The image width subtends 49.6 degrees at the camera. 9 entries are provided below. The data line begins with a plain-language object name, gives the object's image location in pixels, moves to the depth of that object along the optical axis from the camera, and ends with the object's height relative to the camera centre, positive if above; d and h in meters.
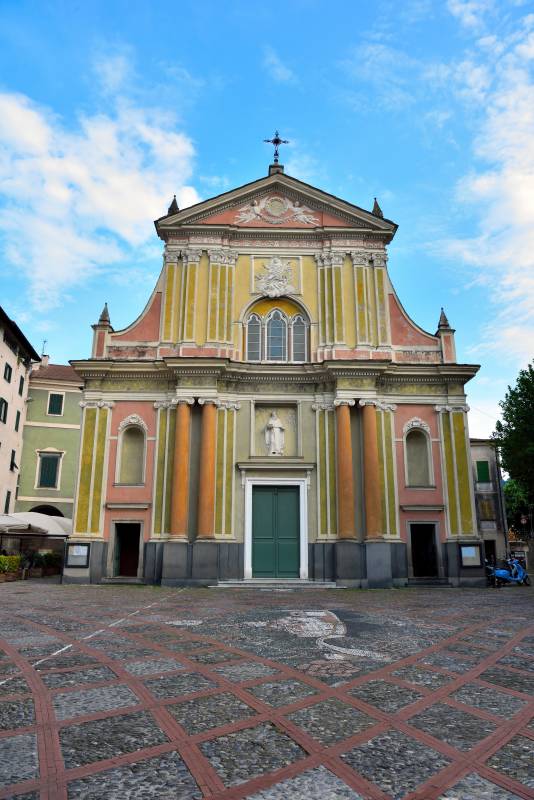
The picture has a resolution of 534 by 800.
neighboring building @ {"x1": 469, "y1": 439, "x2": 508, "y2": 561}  36.31 +2.29
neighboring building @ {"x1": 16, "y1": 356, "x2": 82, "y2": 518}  35.31 +5.79
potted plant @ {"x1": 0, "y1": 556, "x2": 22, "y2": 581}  21.54 -1.01
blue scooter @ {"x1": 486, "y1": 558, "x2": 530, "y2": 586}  20.38 -1.14
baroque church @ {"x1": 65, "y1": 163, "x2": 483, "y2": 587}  19.38 +4.25
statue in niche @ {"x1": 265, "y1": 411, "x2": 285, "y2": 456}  20.59 +3.65
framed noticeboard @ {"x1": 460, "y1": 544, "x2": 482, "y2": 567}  19.50 -0.44
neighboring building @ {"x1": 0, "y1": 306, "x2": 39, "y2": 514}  31.69 +8.07
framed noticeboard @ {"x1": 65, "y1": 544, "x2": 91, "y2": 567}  19.14 -0.49
